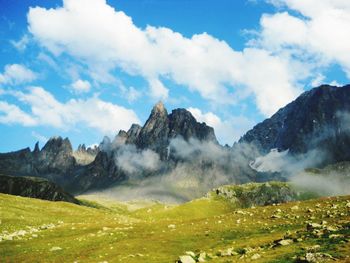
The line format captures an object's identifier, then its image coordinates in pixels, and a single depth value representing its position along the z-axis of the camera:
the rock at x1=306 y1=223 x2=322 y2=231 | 45.34
